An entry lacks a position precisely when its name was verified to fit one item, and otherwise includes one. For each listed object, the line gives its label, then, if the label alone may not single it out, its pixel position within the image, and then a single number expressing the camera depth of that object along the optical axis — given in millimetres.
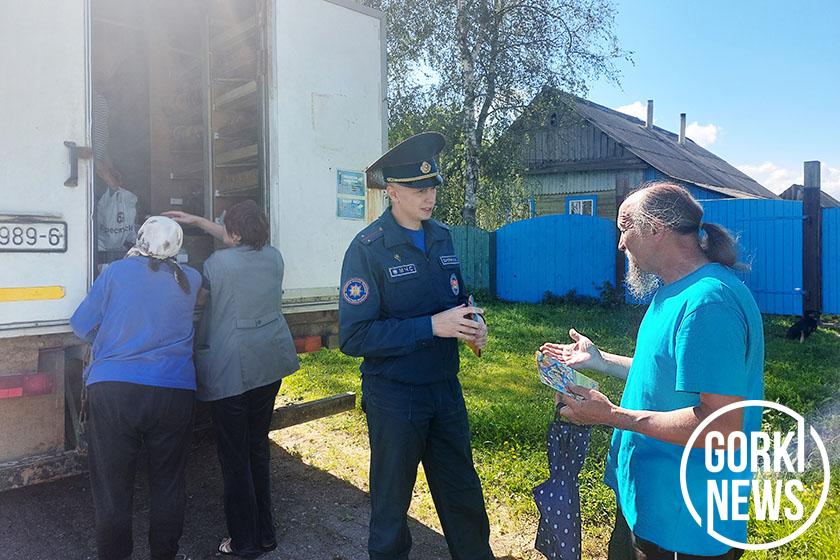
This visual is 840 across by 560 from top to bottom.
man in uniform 2432
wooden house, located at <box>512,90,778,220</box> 18031
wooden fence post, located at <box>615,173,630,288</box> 9992
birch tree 13156
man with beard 1604
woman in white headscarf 2590
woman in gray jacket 3016
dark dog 8219
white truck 2588
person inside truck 4191
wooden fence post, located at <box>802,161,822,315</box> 8539
